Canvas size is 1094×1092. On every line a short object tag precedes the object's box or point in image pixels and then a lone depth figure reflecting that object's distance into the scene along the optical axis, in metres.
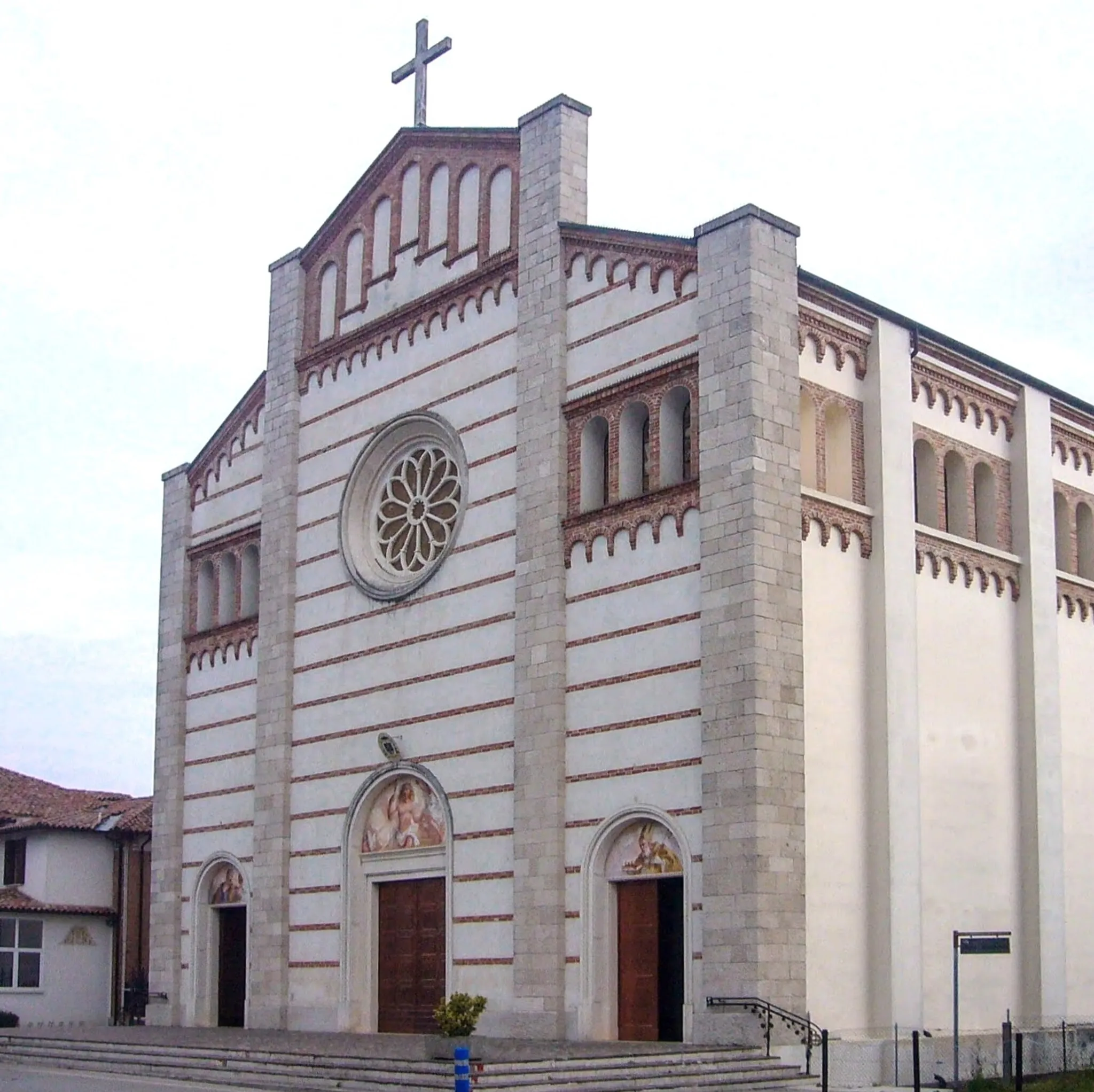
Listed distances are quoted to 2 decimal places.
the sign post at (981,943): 21.14
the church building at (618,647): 23.67
